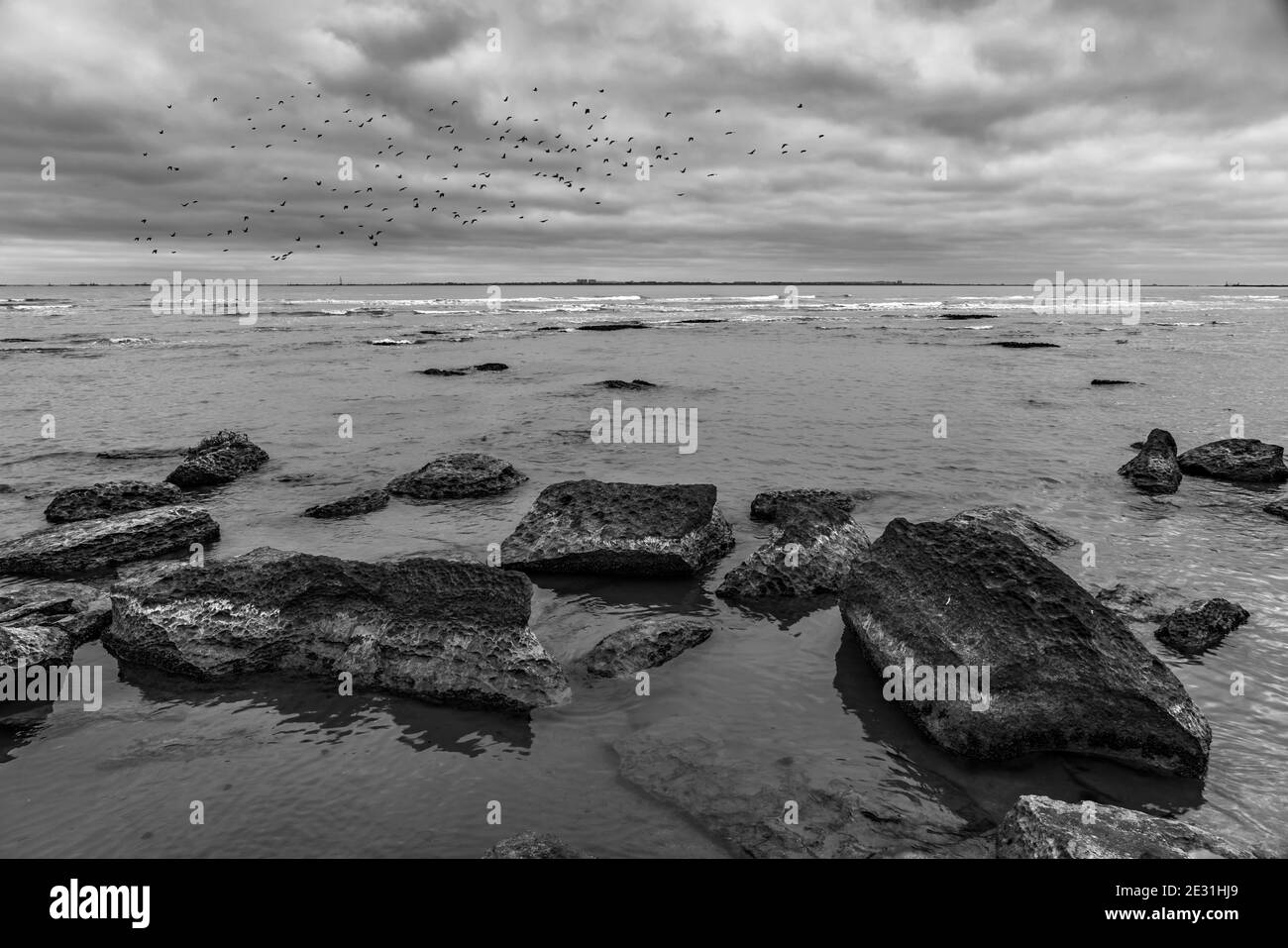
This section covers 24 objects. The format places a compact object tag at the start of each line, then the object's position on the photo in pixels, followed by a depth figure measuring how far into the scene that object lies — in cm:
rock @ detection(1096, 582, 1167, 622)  948
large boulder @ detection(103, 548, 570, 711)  775
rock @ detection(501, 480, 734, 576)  1104
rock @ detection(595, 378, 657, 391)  3259
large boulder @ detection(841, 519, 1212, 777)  673
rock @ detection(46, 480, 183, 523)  1357
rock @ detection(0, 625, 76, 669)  779
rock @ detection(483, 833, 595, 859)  529
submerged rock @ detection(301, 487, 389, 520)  1418
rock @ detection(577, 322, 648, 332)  6774
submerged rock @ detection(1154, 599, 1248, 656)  867
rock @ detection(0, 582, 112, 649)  877
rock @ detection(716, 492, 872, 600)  1033
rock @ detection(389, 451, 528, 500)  1550
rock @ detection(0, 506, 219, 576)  1120
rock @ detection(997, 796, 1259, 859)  512
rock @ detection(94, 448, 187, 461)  1916
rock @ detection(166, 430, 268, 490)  1633
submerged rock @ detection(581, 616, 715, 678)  831
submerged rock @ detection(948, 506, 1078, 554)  1194
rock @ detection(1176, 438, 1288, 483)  1620
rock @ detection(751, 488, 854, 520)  1372
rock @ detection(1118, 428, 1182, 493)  1556
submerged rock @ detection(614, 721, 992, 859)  578
